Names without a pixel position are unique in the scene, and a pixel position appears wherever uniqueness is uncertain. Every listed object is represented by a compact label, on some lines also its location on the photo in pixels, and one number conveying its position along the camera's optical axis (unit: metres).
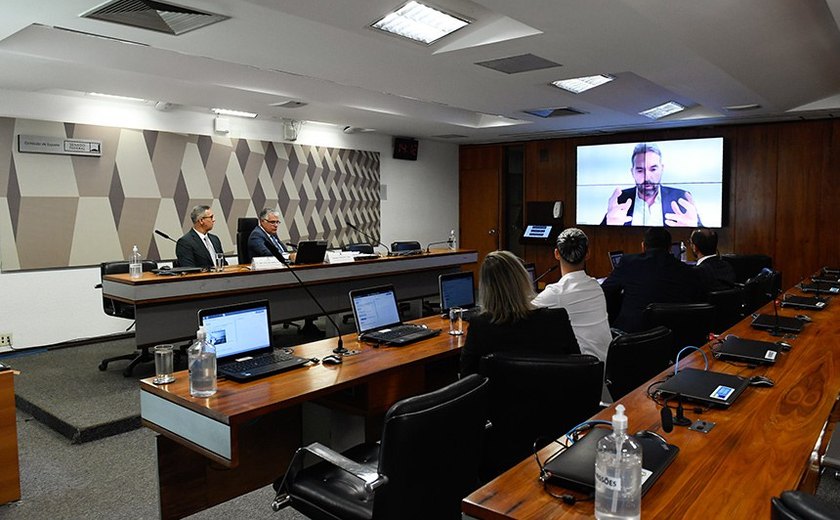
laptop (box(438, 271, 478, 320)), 3.93
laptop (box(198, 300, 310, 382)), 2.45
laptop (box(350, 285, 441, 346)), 3.09
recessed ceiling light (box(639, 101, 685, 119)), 7.07
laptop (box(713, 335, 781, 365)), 2.46
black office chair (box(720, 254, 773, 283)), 6.89
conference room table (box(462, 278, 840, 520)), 1.30
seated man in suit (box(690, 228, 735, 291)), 4.73
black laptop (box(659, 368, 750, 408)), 1.93
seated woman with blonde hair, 2.42
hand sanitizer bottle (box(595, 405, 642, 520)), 1.22
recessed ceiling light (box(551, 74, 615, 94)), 5.52
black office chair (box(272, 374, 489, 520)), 1.68
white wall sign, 5.57
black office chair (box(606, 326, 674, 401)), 2.49
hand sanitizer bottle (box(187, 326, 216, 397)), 2.19
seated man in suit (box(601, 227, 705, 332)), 3.89
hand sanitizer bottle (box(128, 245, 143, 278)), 4.70
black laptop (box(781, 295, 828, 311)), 3.91
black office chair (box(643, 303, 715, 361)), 3.35
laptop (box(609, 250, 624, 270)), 6.76
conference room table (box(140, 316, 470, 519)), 2.07
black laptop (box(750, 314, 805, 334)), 3.12
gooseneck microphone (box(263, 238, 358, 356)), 2.81
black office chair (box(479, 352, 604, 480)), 2.18
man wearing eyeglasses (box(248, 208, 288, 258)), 5.89
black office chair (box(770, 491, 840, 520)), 0.93
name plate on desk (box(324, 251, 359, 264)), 5.98
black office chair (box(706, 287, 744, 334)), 3.99
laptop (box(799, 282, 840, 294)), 4.75
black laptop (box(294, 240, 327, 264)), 5.82
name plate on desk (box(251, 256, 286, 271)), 5.39
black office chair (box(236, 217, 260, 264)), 6.13
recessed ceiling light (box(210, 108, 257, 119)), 6.95
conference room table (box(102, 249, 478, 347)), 4.51
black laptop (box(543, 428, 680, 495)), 1.36
